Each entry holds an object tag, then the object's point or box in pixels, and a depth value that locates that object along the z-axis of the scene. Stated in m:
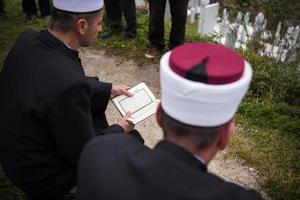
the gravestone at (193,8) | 7.03
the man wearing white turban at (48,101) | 2.38
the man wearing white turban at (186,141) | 1.58
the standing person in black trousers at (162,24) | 4.97
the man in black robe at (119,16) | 5.48
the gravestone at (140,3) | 7.24
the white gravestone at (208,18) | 6.53
